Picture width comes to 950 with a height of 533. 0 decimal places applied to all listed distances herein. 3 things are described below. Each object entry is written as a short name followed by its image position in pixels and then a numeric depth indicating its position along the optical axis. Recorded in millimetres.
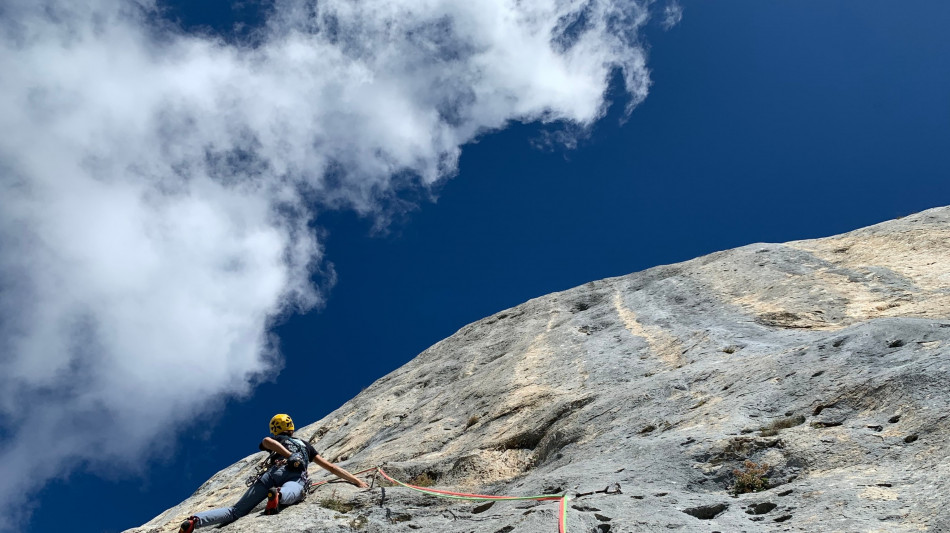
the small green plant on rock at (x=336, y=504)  9172
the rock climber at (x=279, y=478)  9078
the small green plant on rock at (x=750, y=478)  8125
